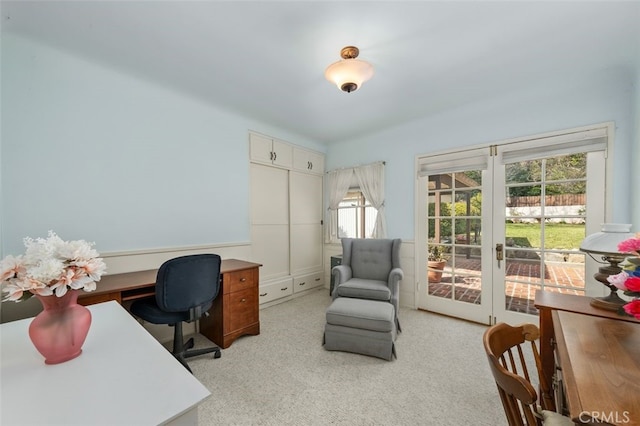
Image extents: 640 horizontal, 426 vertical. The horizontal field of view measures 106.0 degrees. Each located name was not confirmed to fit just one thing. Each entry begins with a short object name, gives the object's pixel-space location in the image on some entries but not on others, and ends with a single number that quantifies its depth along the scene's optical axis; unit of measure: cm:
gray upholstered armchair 267
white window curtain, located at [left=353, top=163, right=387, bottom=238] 360
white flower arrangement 82
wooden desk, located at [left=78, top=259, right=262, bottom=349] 199
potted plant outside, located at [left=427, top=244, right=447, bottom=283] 316
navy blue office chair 183
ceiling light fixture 183
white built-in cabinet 340
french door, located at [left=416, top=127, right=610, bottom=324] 235
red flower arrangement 88
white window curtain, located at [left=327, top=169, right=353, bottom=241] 405
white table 62
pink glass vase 84
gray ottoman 211
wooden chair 74
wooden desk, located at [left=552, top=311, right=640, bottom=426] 67
